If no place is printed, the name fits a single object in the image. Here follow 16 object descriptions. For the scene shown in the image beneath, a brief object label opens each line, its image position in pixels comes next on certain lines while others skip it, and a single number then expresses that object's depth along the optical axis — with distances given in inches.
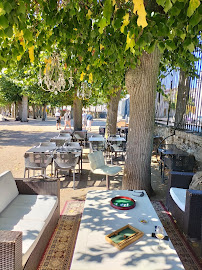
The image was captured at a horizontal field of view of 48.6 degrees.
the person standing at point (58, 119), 734.9
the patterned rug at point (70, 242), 111.9
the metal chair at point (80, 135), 424.5
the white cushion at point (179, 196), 142.3
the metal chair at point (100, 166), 205.6
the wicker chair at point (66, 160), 216.3
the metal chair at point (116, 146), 327.0
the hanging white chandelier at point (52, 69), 205.9
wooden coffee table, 81.2
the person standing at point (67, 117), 731.3
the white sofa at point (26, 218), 80.8
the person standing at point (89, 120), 758.6
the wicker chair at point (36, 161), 213.3
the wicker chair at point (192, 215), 127.2
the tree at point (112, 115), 413.1
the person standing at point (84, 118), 797.9
